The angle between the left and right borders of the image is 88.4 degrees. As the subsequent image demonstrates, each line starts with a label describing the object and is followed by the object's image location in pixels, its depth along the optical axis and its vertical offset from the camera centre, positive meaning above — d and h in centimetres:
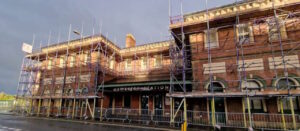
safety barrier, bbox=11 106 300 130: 985 -214
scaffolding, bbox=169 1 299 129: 1027 +264
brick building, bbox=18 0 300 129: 1061 +150
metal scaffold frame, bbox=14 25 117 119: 1739 +121
